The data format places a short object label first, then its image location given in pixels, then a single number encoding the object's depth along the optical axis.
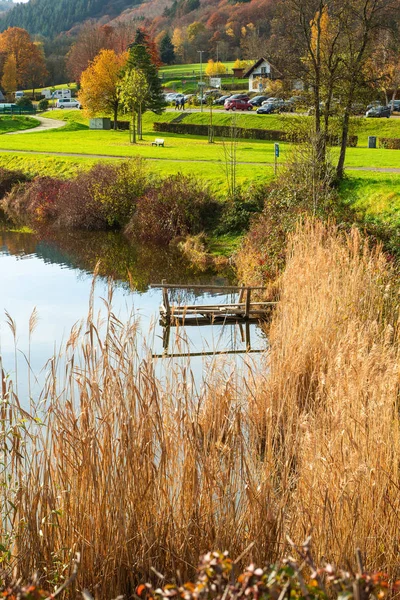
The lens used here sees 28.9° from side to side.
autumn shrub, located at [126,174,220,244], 26.42
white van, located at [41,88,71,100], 102.25
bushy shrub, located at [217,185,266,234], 25.55
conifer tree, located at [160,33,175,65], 122.75
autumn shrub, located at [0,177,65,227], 31.48
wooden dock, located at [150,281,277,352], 15.94
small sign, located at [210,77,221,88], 93.09
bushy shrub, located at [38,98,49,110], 80.62
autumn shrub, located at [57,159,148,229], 28.88
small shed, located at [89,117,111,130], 60.50
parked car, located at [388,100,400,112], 61.94
